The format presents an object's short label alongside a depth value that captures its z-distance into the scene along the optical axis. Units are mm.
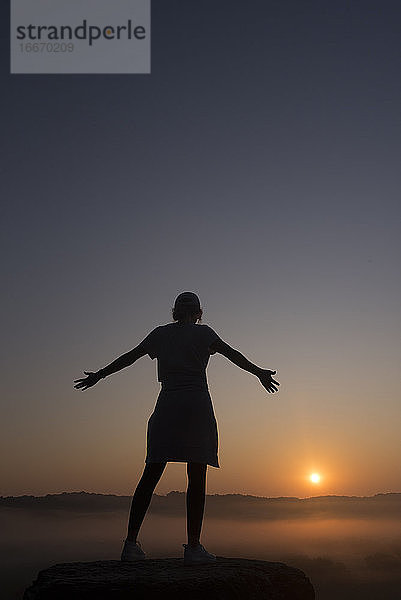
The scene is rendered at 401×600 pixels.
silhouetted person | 7301
